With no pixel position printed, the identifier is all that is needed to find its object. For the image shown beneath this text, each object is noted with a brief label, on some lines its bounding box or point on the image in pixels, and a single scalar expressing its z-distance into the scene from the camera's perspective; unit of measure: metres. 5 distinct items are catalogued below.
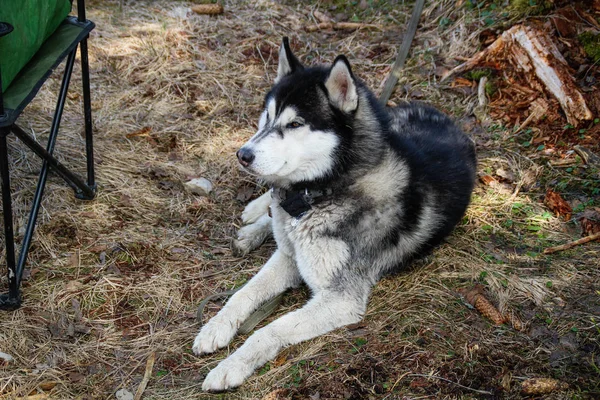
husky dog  3.52
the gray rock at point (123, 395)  3.14
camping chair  3.13
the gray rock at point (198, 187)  4.85
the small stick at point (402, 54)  5.80
